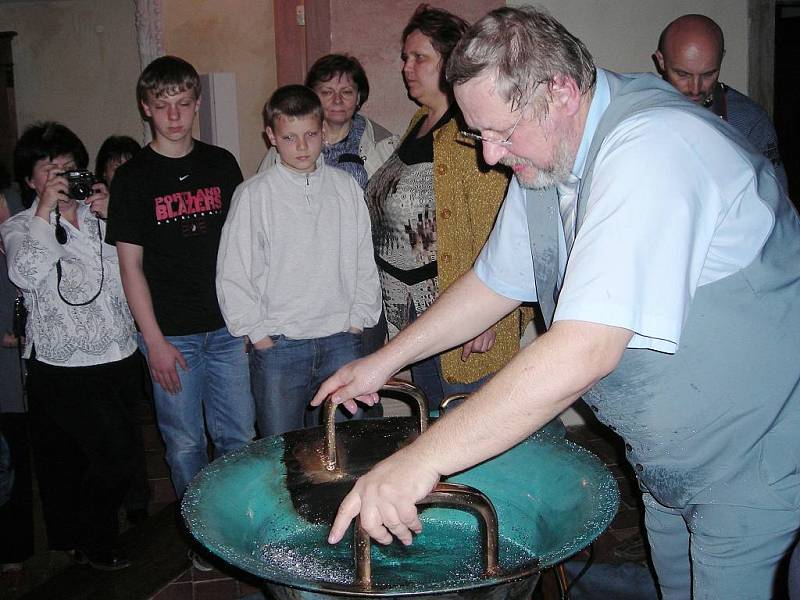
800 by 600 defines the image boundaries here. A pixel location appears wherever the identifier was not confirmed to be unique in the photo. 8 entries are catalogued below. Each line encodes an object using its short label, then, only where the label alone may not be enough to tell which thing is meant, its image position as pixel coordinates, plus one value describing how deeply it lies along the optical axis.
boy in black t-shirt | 3.11
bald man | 3.67
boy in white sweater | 3.12
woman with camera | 3.07
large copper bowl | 1.75
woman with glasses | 3.54
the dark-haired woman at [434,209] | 3.12
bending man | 1.40
